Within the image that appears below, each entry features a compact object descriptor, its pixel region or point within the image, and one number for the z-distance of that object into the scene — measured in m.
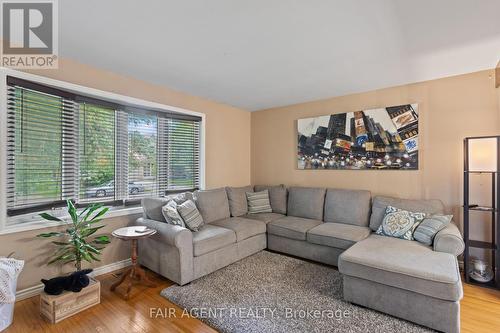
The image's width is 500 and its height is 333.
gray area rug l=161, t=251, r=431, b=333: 1.91
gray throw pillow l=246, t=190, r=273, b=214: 4.00
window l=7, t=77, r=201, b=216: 2.30
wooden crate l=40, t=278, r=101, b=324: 1.95
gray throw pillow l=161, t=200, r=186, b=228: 2.76
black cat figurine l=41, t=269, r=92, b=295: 2.01
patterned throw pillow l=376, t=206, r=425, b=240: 2.65
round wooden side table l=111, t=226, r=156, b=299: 2.39
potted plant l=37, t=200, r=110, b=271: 2.35
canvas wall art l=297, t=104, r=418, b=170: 3.26
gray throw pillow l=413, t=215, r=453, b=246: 2.47
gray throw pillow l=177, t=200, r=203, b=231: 2.89
